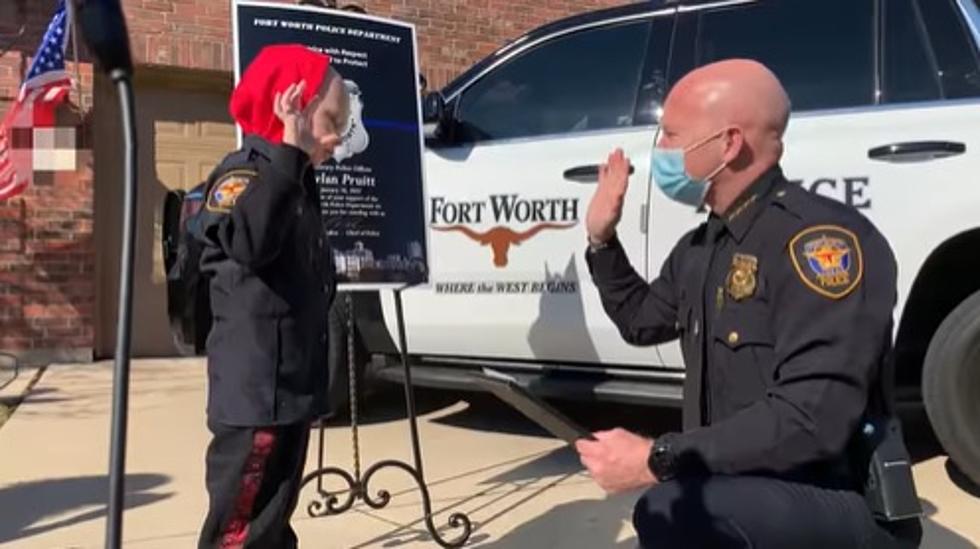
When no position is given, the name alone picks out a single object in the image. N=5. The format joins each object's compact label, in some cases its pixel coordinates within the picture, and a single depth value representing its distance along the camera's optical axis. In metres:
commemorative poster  3.94
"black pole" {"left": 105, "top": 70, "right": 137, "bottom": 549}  1.37
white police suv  4.04
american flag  7.34
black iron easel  3.86
